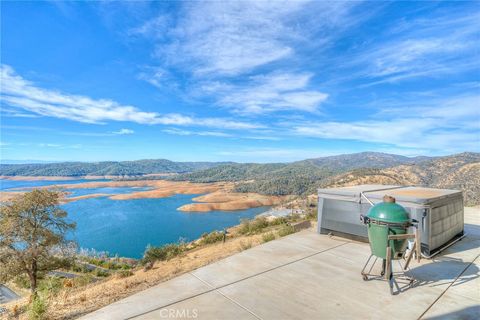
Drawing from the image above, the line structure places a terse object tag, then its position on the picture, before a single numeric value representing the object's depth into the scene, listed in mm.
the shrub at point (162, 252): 12914
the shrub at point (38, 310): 4113
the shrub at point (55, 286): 5518
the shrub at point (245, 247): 8130
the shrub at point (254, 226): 13558
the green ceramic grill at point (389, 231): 4871
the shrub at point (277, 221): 15412
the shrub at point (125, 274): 8859
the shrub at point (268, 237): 8906
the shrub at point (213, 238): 14427
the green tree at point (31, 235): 10453
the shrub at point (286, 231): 9451
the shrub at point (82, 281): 8911
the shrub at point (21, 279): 11370
